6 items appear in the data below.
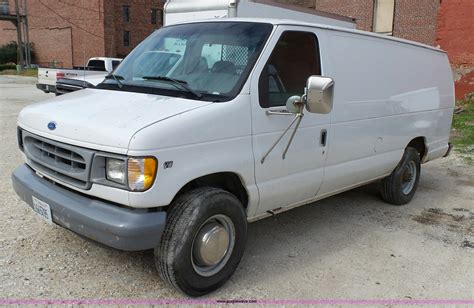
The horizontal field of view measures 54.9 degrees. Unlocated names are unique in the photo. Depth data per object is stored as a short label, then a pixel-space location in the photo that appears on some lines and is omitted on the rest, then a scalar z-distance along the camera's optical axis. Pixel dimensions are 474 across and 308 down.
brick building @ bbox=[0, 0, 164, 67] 46.16
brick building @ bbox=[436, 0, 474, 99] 16.30
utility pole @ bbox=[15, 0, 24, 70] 44.34
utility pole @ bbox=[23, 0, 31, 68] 46.68
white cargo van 3.09
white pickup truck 15.65
